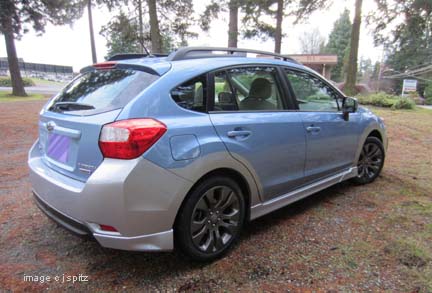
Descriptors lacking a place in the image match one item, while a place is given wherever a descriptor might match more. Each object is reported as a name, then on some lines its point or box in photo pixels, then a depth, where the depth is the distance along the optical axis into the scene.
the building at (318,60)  30.75
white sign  28.77
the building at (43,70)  45.14
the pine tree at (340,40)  51.59
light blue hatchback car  2.04
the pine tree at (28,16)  8.18
